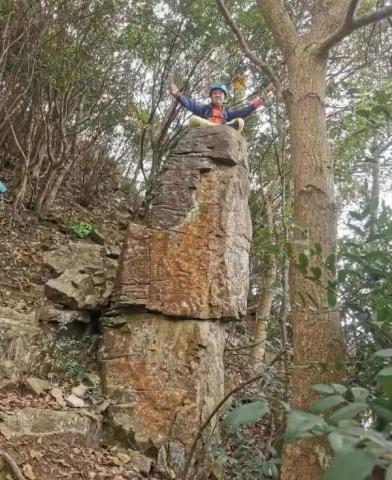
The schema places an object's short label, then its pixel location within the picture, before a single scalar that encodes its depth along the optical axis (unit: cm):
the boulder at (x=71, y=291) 507
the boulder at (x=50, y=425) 351
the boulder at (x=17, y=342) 416
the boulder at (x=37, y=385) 400
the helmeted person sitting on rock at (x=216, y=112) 627
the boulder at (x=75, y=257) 564
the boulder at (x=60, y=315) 481
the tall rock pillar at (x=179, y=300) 434
